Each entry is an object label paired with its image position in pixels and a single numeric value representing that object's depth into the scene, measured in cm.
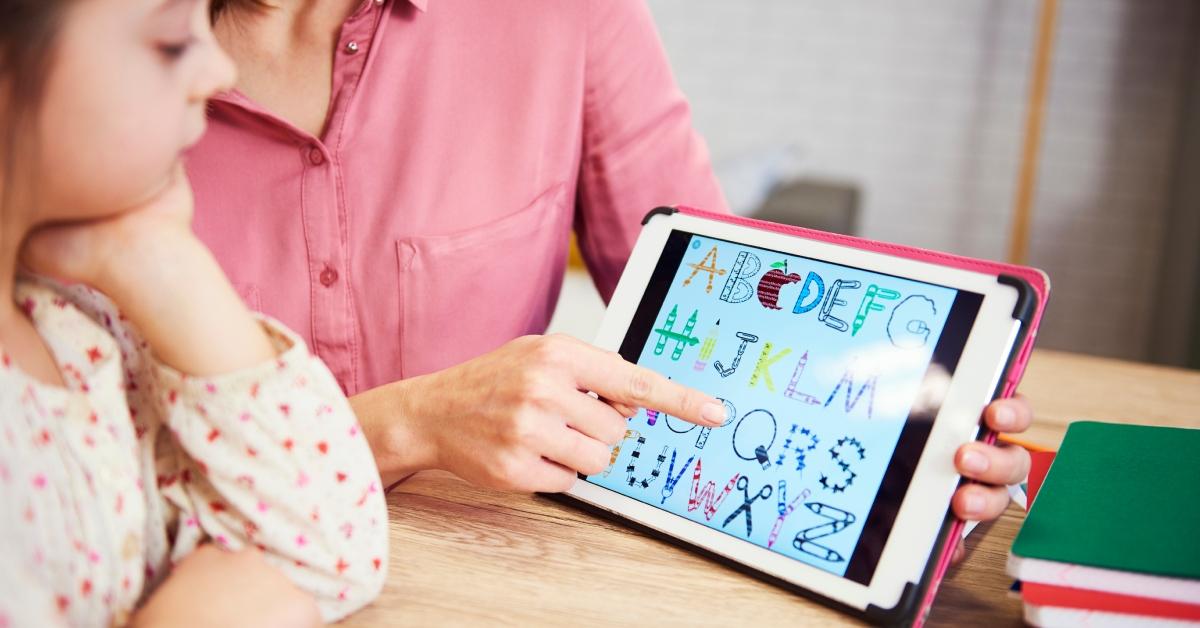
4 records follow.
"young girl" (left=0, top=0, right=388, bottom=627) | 49
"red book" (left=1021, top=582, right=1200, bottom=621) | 62
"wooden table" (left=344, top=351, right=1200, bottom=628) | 64
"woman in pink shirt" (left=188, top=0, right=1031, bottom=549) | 96
